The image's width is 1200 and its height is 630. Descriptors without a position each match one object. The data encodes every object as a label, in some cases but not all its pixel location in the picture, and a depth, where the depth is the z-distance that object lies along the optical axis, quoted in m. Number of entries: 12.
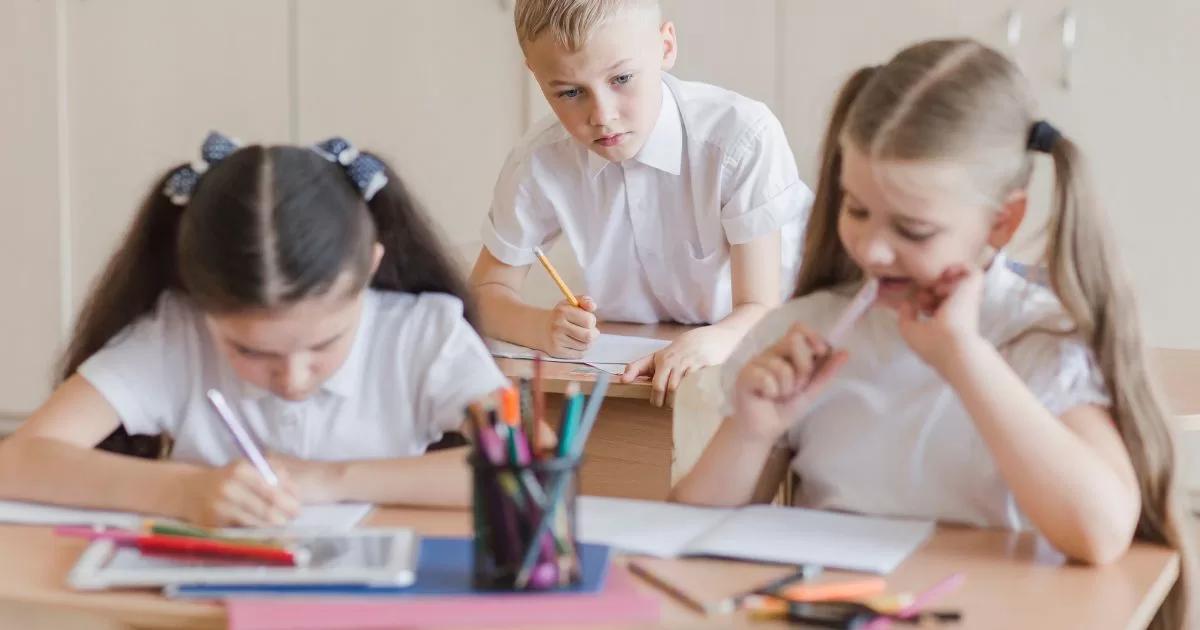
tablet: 2.15
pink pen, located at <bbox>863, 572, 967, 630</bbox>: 2.09
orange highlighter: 2.13
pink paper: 2.09
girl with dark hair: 2.41
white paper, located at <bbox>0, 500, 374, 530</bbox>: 2.35
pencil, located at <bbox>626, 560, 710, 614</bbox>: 2.13
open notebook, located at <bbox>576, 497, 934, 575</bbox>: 2.25
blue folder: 2.14
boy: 3.37
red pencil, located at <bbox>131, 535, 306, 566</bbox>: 2.18
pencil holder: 2.12
